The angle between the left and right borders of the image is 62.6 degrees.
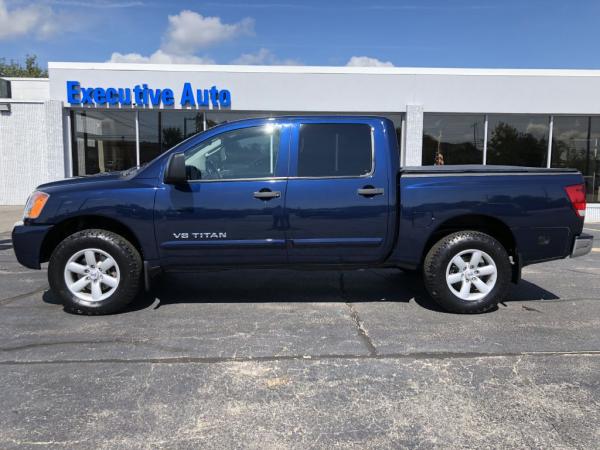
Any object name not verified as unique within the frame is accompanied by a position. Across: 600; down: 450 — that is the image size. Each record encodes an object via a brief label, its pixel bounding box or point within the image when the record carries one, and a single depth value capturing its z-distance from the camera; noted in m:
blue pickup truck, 4.63
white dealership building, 13.80
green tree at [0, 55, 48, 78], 47.69
